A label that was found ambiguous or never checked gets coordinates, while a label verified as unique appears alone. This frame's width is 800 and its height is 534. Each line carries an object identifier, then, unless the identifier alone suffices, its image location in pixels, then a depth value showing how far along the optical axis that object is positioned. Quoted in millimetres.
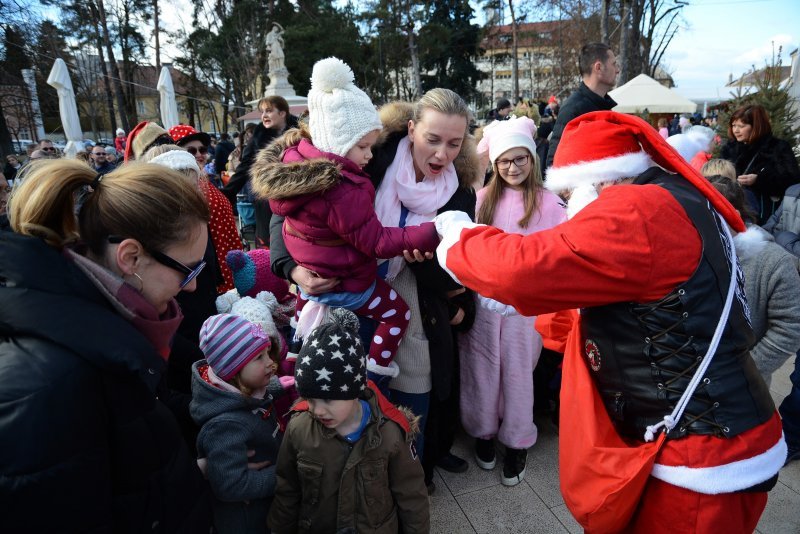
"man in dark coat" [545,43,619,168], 4117
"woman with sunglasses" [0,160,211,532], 962
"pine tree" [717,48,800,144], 6020
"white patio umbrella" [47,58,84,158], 10891
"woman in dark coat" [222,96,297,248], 5168
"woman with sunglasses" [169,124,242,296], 3350
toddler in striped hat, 1883
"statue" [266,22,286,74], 17484
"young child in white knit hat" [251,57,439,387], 2029
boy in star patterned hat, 1842
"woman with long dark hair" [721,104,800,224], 5039
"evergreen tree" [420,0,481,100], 32219
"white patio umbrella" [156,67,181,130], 11586
